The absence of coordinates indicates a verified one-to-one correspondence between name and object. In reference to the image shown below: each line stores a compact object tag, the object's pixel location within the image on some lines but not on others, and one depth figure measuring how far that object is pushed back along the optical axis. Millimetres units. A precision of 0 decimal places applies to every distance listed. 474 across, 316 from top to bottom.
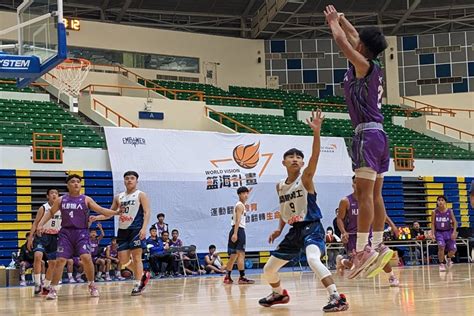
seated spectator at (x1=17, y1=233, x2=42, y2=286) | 18031
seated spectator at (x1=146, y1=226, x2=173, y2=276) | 20031
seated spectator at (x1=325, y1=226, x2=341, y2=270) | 22031
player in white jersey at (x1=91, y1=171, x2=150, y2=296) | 11789
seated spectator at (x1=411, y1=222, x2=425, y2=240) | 23891
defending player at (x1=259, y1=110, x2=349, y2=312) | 8188
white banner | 21672
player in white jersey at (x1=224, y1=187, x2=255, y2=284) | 14867
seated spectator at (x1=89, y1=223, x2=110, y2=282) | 18922
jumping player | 6395
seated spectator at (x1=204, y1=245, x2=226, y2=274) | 21125
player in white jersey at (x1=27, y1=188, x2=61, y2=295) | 13443
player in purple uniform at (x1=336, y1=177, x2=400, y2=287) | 12492
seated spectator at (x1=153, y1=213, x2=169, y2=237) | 20516
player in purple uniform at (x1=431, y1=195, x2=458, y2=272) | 17938
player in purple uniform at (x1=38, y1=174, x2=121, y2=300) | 11359
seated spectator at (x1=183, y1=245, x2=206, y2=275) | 20734
